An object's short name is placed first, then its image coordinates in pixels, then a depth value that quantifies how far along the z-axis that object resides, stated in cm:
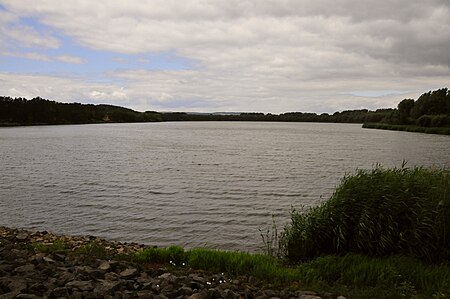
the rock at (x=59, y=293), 727
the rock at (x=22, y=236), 1394
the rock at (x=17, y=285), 733
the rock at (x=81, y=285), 764
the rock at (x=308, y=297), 814
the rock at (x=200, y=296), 752
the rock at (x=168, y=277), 871
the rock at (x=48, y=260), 993
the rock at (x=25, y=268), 882
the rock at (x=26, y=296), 697
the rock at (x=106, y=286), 751
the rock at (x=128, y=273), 911
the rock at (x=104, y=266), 955
